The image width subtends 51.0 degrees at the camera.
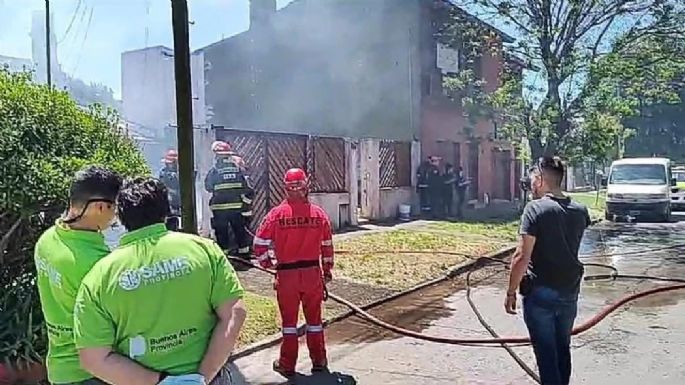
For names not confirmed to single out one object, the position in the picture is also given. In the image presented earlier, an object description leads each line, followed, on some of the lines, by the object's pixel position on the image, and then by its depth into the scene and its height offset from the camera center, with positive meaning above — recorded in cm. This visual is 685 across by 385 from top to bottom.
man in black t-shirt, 428 -68
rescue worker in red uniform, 555 -75
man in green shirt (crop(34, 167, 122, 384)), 260 -33
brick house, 2402 +294
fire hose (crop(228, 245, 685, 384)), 649 -174
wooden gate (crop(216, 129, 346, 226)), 1316 +0
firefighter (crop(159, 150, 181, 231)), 1105 -15
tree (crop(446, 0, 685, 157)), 2056 +324
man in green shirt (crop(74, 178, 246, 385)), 227 -47
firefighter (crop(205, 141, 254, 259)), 1074 -51
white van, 2142 -106
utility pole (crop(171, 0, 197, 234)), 540 +39
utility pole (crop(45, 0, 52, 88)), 1761 +344
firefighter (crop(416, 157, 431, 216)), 2061 -95
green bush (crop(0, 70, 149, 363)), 431 -4
